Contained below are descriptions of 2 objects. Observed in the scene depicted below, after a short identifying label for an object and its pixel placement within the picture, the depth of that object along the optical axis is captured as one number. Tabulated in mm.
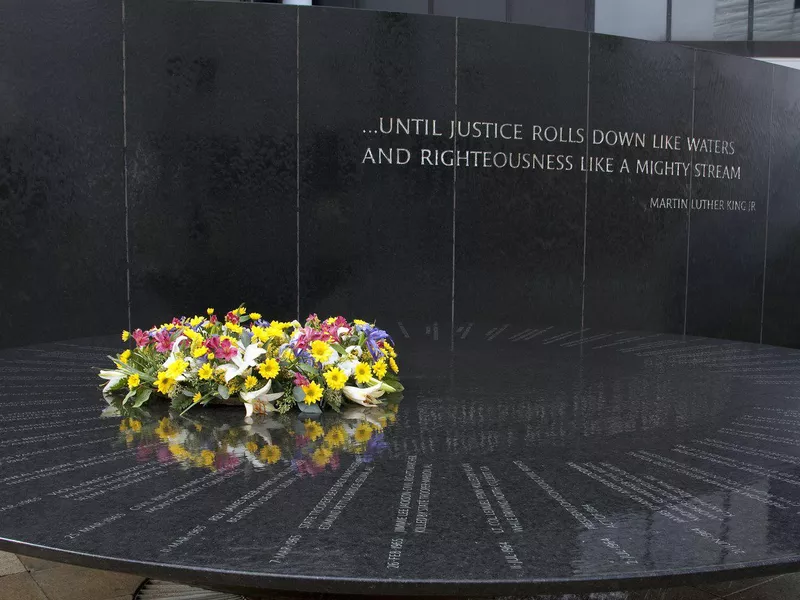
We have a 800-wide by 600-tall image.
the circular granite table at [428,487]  1274
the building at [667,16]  15164
